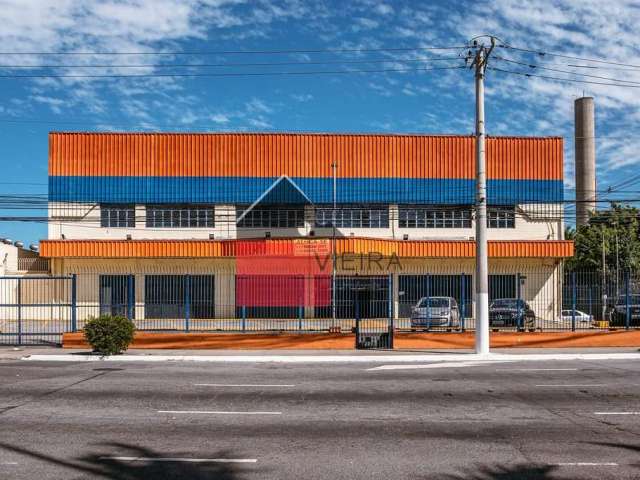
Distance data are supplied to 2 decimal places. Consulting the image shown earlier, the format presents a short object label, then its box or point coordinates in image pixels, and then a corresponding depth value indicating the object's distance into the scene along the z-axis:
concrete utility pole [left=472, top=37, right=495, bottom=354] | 20.88
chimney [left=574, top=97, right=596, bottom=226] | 74.99
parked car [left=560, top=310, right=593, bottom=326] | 24.30
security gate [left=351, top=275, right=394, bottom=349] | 22.88
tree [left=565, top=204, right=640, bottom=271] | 62.53
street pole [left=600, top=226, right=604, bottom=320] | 23.75
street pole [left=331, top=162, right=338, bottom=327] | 23.75
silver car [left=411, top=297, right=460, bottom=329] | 24.36
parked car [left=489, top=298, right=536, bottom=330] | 24.06
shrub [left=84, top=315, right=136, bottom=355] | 20.58
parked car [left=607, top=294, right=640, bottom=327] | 25.25
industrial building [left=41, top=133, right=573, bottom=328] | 38.41
